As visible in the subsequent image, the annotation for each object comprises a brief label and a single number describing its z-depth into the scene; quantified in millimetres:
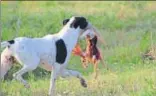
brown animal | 21167
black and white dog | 17317
